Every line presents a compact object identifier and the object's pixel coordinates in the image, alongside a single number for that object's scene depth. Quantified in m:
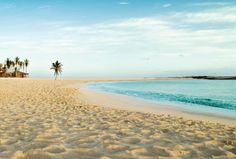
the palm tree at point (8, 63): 93.52
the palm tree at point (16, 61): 97.19
